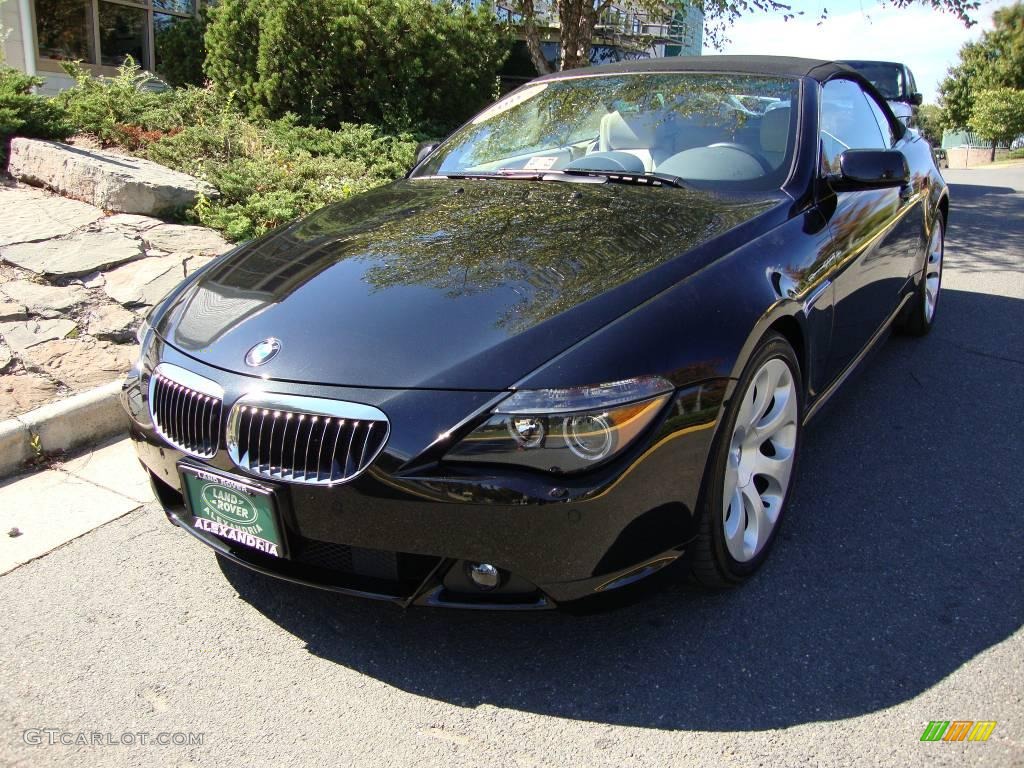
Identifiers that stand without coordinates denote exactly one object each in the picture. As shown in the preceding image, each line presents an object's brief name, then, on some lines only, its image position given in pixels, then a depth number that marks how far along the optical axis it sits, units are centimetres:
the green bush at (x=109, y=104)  750
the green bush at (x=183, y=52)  1269
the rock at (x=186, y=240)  568
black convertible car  208
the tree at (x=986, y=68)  3378
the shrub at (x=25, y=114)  665
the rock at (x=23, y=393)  382
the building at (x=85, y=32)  1198
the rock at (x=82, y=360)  417
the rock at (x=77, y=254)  508
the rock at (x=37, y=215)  547
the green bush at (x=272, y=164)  618
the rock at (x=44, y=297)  470
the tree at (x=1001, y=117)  3086
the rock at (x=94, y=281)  505
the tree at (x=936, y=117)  3709
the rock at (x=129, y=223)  582
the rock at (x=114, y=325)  461
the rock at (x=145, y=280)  494
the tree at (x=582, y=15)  1034
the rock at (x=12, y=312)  456
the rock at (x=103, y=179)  607
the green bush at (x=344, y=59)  959
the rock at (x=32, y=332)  438
